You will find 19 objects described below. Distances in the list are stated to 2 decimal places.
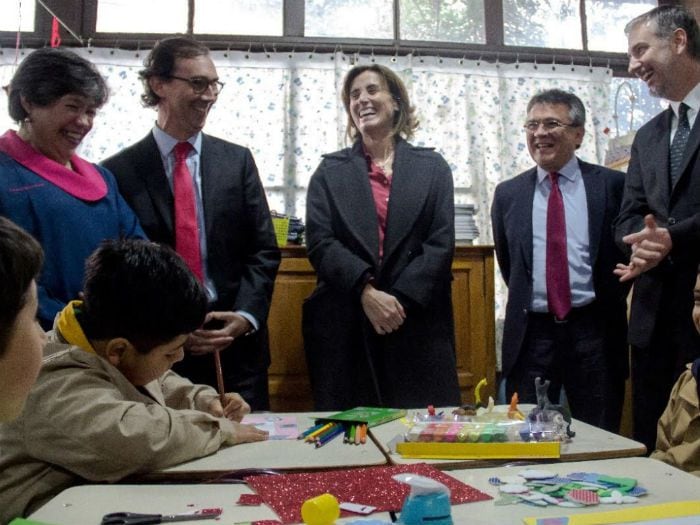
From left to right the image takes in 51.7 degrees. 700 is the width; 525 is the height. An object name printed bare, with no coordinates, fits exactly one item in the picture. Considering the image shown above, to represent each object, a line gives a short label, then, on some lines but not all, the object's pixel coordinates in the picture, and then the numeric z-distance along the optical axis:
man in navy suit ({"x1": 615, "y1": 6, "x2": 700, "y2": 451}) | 2.15
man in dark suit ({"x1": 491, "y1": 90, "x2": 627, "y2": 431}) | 2.51
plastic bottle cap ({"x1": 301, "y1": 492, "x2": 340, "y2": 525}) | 0.91
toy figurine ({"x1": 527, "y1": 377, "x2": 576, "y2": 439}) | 1.46
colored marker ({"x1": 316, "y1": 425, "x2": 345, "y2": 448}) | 1.47
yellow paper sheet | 0.96
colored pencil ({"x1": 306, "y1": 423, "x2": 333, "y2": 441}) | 1.49
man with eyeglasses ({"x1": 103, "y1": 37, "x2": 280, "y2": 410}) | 2.21
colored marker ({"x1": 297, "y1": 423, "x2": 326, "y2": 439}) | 1.53
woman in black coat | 2.35
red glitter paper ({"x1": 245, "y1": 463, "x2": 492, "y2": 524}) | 1.04
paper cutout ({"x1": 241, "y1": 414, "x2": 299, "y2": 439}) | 1.56
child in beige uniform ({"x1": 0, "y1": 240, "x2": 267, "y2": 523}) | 1.22
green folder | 1.60
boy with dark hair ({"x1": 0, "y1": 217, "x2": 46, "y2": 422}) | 0.89
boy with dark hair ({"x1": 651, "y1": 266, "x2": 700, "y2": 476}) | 1.53
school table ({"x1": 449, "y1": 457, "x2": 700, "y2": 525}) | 1.00
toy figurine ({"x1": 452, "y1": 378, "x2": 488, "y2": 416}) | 1.64
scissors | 0.99
